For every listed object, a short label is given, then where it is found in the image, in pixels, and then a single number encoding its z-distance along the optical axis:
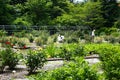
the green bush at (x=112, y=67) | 6.98
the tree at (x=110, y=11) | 45.19
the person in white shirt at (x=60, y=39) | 27.32
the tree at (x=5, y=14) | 38.40
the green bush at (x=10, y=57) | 11.25
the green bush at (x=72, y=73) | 5.38
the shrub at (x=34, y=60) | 10.48
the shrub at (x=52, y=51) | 15.50
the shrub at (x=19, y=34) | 29.31
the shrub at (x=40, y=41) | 23.89
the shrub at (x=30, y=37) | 26.76
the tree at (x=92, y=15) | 42.56
